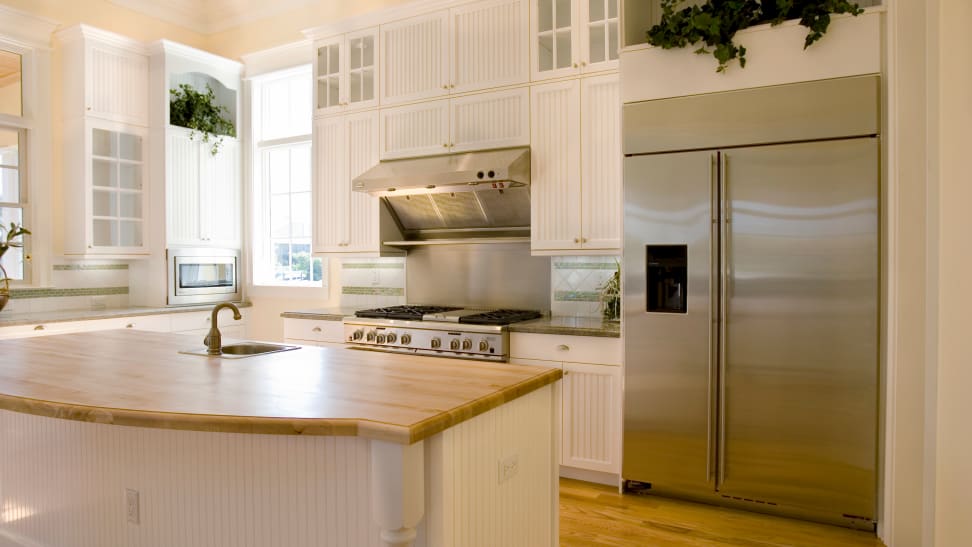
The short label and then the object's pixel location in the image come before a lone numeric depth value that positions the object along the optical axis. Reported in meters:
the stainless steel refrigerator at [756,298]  2.94
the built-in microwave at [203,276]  5.20
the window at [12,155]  4.64
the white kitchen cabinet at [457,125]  4.07
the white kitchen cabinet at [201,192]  5.15
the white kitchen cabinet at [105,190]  4.77
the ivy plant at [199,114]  5.29
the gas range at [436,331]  3.77
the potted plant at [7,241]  4.35
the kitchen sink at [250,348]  2.90
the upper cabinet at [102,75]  4.71
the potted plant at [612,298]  3.94
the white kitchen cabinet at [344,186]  4.70
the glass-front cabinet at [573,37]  3.71
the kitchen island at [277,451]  1.65
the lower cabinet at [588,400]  3.50
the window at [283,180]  5.56
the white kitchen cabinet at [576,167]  3.72
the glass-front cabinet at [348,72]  4.71
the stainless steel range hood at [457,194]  3.97
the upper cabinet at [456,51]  4.06
